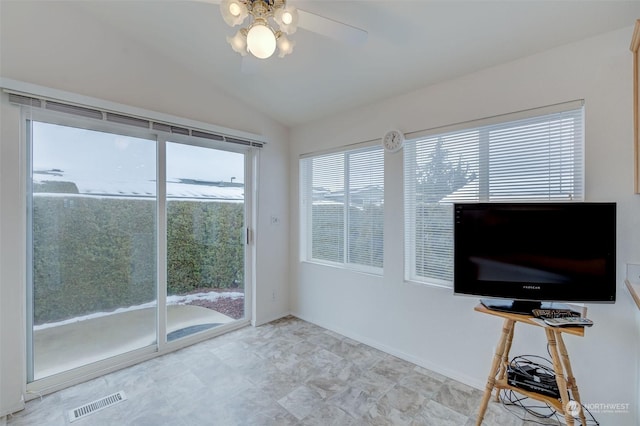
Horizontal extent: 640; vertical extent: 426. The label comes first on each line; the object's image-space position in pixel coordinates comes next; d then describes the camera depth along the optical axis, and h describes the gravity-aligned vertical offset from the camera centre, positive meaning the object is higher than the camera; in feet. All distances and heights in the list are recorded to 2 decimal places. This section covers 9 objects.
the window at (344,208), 9.46 +0.17
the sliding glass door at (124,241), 7.06 -0.87
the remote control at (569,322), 4.68 -1.88
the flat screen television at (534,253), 5.19 -0.82
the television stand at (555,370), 4.76 -3.00
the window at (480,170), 6.10 +1.06
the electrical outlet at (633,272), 5.26 -1.14
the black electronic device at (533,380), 5.25 -3.30
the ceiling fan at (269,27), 3.92 +2.95
